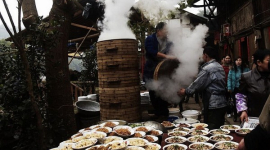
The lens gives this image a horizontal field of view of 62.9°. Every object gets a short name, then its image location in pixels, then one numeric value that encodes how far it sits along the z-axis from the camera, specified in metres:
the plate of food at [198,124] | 4.52
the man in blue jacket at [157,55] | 6.21
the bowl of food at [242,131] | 3.74
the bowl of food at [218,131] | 3.88
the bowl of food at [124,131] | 3.97
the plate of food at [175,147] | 3.30
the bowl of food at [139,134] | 3.92
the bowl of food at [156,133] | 4.13
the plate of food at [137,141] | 3.56
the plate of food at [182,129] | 4.34
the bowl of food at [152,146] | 3.40
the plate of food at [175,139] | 3.64
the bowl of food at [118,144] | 3.26
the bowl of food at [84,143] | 3.42
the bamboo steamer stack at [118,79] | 5.70
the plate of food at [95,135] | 3.87
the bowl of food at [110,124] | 4.70
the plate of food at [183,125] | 4.75
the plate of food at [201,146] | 3.24
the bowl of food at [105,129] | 4.24
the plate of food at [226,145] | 3.13
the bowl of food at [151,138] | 3.76
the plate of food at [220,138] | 3.54
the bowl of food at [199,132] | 3.94
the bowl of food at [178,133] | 4.05
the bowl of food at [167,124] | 4.92
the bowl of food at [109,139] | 3.71
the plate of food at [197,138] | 3.60
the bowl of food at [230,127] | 4.10
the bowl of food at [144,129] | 4.23
